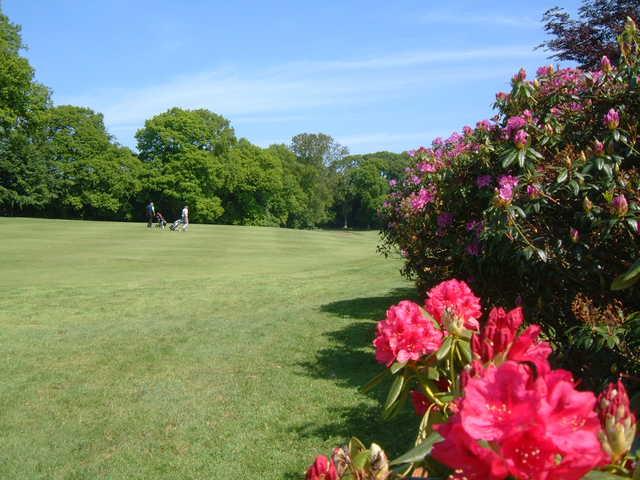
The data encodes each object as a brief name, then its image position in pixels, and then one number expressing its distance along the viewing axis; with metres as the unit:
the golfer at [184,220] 34.41
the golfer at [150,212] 35.84
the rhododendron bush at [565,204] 3.29
